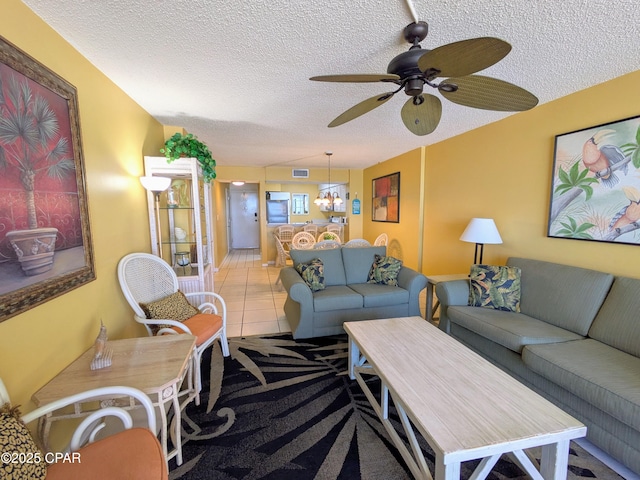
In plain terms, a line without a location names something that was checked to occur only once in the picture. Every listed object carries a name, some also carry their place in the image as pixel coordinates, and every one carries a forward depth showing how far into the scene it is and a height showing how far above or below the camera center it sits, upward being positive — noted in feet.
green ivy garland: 8.21 +1.97
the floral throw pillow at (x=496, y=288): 7.79 -2.20
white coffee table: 3.44 -2.85
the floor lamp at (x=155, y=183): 7.77 +0.88
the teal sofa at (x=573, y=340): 4.52 -2.84
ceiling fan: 3.29 +1.99
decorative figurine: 4.47 -2.36
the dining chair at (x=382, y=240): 15.84 -1.60
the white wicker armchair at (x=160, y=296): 6.28 -2.18
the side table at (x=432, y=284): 9.51 -2.63
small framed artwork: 16.65 +0.95
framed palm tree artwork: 3.69 +0.42
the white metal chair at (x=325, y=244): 13.97 -1.62
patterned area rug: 4.59 -4.34
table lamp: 8.77 -0.65
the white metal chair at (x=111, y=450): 3.11 -2.91
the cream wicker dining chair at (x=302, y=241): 16.18 -1.67
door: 29.37 -0.62
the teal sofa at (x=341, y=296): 9.04 -2.85
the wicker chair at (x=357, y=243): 13.81 -1.54
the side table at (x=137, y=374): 3.96 -2.53
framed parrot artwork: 6.41 +0.74
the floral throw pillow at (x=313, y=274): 9.80 -2.22
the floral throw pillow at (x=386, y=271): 10.48 -2.25
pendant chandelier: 20.10 +0.95
